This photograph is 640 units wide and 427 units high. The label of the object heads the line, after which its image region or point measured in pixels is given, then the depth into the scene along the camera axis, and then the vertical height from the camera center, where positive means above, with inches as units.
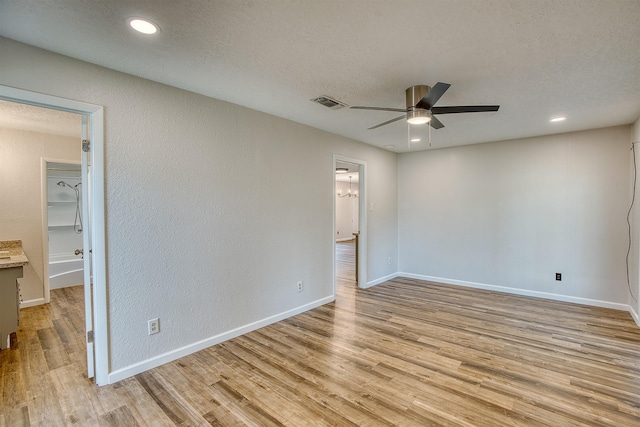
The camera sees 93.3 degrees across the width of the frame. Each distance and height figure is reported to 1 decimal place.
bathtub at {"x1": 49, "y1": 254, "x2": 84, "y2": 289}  200.8 -43.2
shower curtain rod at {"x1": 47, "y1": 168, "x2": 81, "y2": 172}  190.7 +24.8
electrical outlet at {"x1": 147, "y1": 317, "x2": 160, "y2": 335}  103.4 -40.5
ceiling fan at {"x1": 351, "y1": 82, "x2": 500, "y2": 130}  91.7 +32.7
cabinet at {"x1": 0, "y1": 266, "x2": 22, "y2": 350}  115.9 -37.3
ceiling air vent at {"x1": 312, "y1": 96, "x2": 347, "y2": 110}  118.7 +43.2
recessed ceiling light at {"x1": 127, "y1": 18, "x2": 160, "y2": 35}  69.4 +43.2
